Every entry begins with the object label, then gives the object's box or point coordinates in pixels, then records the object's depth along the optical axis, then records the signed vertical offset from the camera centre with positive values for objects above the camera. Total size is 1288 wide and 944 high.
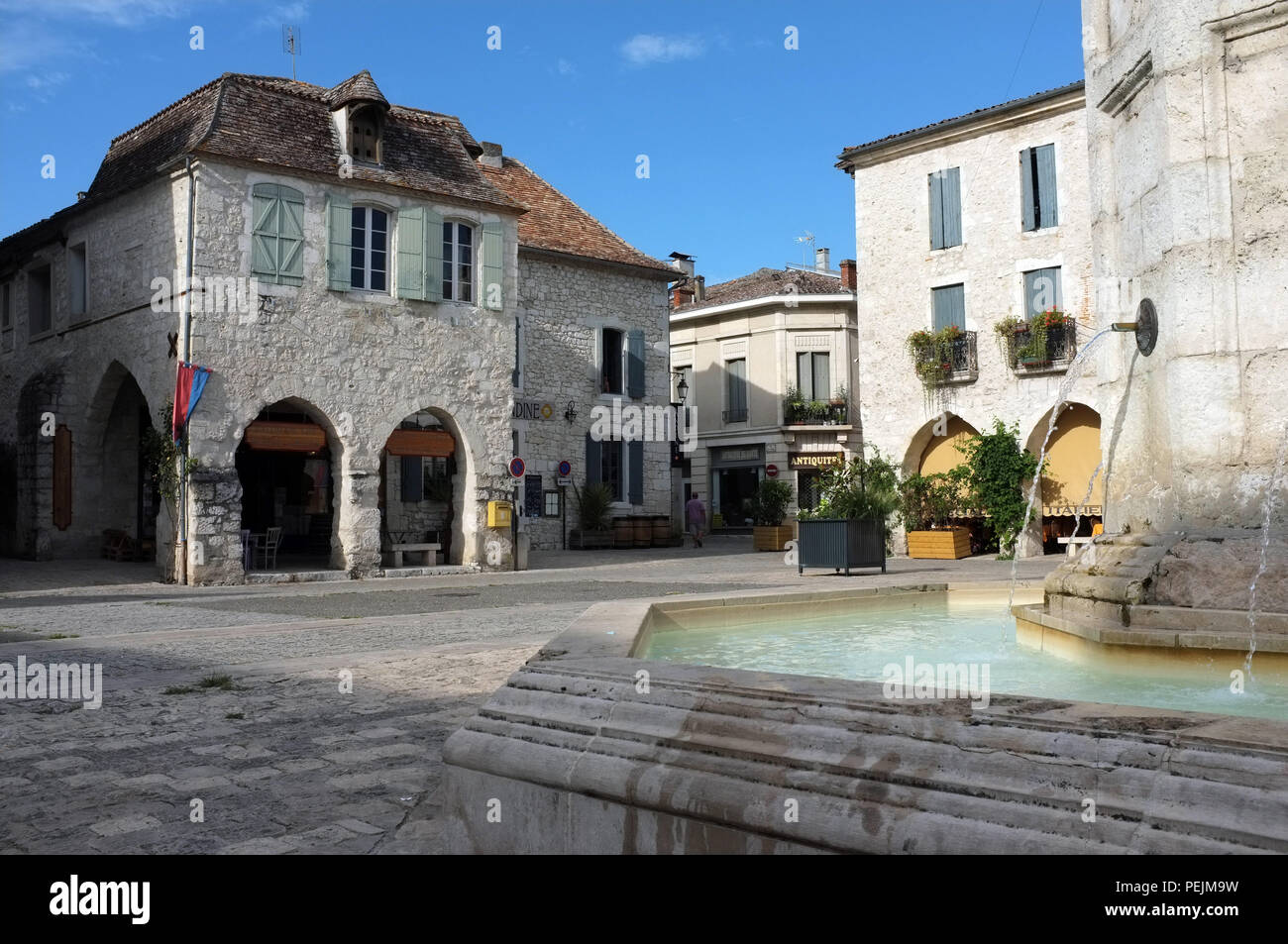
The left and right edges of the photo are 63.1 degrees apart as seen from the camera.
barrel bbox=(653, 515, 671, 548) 27.22 -0.76
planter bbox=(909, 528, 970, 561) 21.12 -0.92
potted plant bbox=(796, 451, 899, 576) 14.92 -0.42
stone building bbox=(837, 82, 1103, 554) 20.77 +4.53
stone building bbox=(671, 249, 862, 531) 35.06 +3.98
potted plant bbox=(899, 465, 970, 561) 21.25 -0.30
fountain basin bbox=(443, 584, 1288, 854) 2.24 -0.68
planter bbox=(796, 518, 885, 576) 14.91 -0.62
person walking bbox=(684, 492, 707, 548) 27.35 -0.39
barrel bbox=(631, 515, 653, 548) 26.69 -0.69
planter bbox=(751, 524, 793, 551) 25.52 -0.88
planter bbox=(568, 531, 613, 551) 26.48 -0.93
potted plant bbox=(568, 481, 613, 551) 26.34 -0.39
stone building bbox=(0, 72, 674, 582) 17.16 +3.35
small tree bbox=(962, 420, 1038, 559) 20.94 +0.40
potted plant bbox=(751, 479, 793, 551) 25.61 -0.35
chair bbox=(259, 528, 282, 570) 18.37 -0.59
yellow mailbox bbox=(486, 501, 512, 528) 20.03 -0.18
